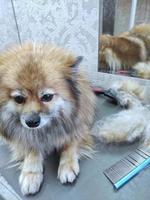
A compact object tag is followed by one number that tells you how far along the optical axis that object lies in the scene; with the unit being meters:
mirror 0.89
